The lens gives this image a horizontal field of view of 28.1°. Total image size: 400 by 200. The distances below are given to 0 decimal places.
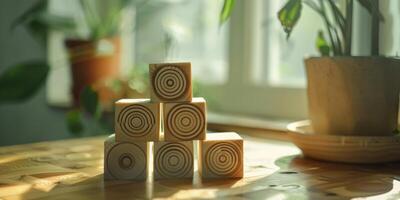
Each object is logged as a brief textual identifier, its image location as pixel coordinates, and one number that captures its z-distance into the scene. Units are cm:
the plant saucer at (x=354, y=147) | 67
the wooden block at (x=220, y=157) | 62
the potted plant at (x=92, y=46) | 118
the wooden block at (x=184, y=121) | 61
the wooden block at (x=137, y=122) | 61
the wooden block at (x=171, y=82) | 61
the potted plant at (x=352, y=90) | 69
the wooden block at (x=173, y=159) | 61
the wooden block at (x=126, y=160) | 61
